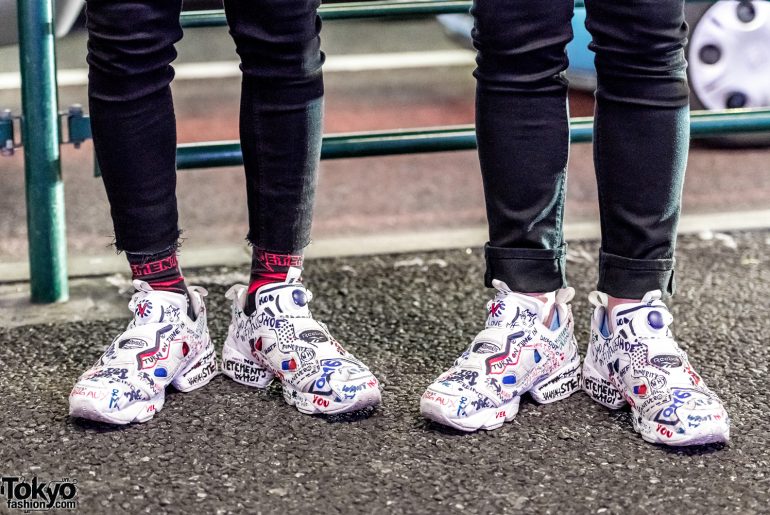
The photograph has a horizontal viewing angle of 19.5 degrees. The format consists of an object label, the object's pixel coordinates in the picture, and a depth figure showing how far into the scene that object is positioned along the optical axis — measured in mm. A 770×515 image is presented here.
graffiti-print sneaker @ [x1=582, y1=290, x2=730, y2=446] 3498
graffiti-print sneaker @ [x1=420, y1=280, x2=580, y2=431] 3563
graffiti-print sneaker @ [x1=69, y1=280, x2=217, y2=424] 3565
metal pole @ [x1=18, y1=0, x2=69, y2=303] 4004
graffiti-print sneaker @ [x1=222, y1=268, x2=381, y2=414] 3611
